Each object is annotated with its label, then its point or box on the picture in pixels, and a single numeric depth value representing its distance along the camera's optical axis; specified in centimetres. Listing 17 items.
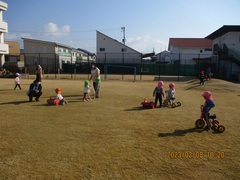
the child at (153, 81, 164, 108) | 876
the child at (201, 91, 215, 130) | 573
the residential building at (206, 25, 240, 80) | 2923
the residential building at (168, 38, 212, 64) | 5166
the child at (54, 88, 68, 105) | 908
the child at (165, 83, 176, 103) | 911
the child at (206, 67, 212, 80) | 2186
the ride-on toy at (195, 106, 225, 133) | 570
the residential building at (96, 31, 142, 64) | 4438
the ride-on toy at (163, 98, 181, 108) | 899
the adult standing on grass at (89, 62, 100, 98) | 1088
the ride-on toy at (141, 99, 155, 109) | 867
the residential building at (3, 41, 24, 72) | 3207
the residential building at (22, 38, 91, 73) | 4025
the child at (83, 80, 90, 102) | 995
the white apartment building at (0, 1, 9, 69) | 3421
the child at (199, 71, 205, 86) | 1895
